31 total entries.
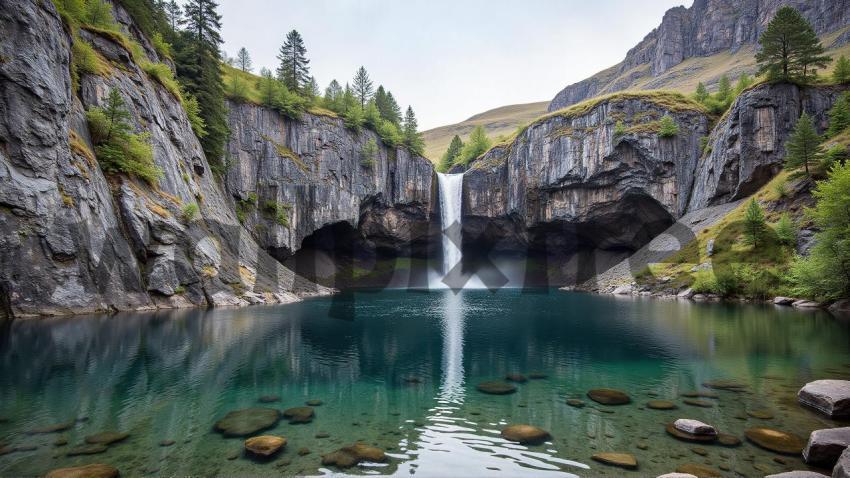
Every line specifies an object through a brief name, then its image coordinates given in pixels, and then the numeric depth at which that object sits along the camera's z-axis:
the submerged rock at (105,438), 9.02
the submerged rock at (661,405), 11.42
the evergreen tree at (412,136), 77.44
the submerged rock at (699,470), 7.48
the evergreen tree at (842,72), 56.81
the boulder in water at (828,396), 10.25
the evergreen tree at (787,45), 54.88
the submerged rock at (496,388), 13.40
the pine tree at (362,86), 80.88
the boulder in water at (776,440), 8.50
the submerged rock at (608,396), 12.08
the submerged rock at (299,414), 10.71
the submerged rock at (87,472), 7.27
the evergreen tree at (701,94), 73.10
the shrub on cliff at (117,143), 32.66
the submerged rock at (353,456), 8.19
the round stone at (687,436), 9.05
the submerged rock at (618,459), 7.97
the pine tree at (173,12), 71.78
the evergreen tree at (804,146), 45.72
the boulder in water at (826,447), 7.58
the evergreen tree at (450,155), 99.04
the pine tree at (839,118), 50.06
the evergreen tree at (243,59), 93.39
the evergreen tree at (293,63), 69.56
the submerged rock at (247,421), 9.89
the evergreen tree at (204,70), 51.28
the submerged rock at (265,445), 8.53
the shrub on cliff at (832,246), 29.06
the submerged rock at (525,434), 9.34
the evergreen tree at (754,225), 43.66
